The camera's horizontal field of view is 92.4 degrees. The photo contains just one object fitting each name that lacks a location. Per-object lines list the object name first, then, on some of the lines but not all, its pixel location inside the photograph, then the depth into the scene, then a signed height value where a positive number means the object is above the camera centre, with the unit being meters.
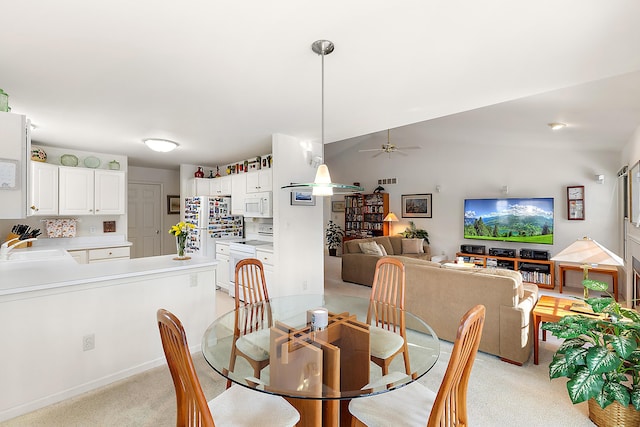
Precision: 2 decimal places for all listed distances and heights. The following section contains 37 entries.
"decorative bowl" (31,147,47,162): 4.20 +0.81
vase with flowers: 2.93 -0.20
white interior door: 6.31 -0.12
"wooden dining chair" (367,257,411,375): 1.80 -0.77
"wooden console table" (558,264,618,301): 4.81 -0.94
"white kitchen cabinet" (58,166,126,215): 4.46 +0.33
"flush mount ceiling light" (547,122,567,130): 4.23 +1.22
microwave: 4.50 +0.13
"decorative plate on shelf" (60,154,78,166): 4.61 +0.81
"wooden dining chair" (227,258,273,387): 1.66 -0.77
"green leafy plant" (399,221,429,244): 7.41 -0.50
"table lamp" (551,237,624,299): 2.40 -0.35
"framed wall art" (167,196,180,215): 6.81 +0.18
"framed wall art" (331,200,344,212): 9.31 +0.22
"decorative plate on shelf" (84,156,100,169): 4.86 +0.81
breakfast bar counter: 2.08 -0.83
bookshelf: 8.23 -0.06
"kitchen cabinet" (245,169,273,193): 4.47 +0.49
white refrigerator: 5.36 -0.16
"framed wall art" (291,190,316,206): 4.09 +0.20
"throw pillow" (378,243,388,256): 6.02 -0.75
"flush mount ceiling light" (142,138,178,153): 3.90 +0.88
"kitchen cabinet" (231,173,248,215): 5.05 +0.35
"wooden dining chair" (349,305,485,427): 1.15 -0.85
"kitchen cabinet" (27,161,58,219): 4.17 +0.34
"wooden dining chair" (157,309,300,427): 1.10 -0.82
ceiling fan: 6.45 +1.36
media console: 5.56 -1.03
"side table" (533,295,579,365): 2.62 -0.87
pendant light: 1.86 +0.26
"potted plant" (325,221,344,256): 9.21 -0.76
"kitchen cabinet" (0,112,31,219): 2.08 +0.33
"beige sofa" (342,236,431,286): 5.59 -0.93
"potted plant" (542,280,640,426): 1.70 -0.85
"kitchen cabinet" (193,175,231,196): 5.69 +0.52
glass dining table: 1.34 -0.75
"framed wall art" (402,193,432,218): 7.50 +0.18
